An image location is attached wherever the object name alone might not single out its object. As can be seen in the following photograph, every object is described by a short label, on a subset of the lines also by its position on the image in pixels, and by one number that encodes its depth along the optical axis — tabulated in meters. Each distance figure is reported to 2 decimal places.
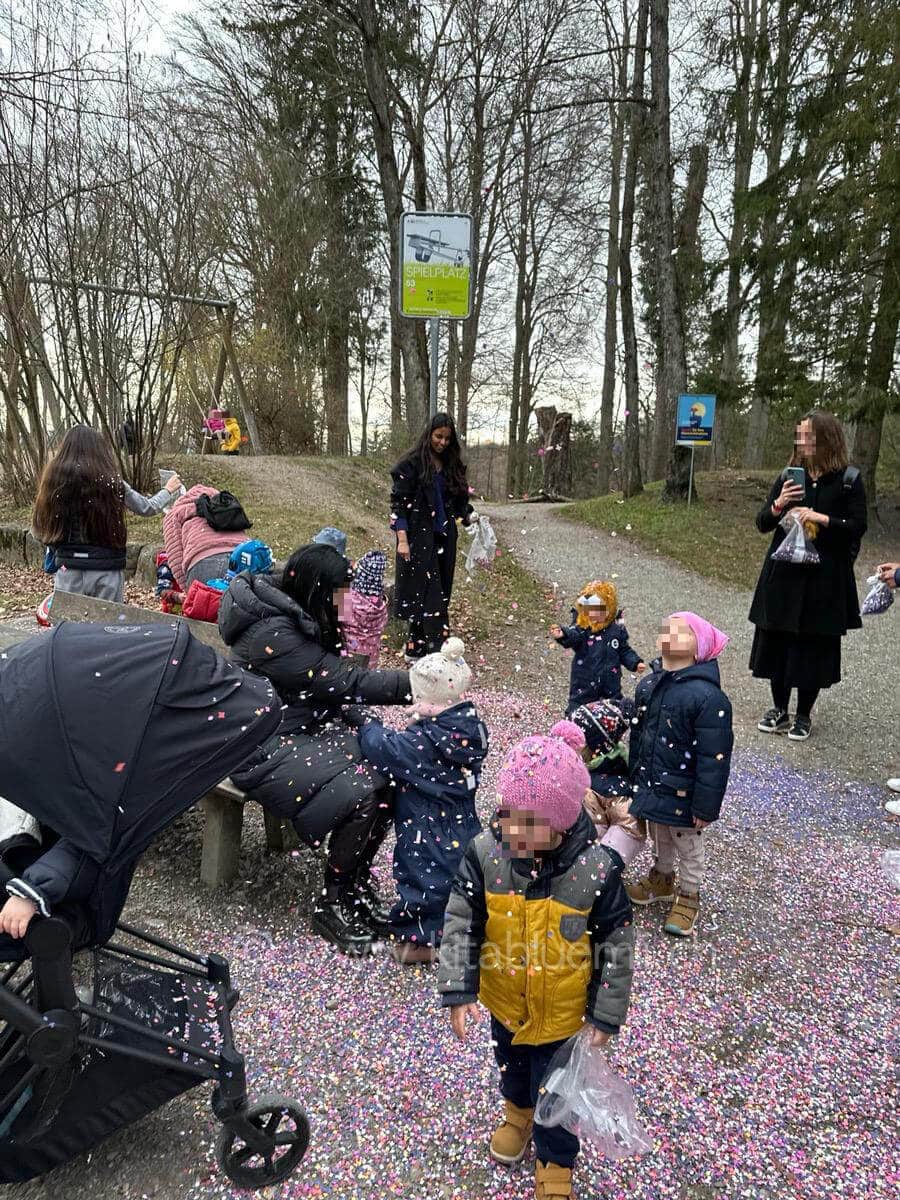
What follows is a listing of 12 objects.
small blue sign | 13.29
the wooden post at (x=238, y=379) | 12.68
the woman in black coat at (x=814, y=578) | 4.84
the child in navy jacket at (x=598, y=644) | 4.02
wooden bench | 3.27
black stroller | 1.84
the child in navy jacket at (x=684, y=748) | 2.91
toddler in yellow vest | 1.90
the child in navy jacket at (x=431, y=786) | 2.78
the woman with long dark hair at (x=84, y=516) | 4.61
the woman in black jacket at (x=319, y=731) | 2.94
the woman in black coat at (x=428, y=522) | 5.86
